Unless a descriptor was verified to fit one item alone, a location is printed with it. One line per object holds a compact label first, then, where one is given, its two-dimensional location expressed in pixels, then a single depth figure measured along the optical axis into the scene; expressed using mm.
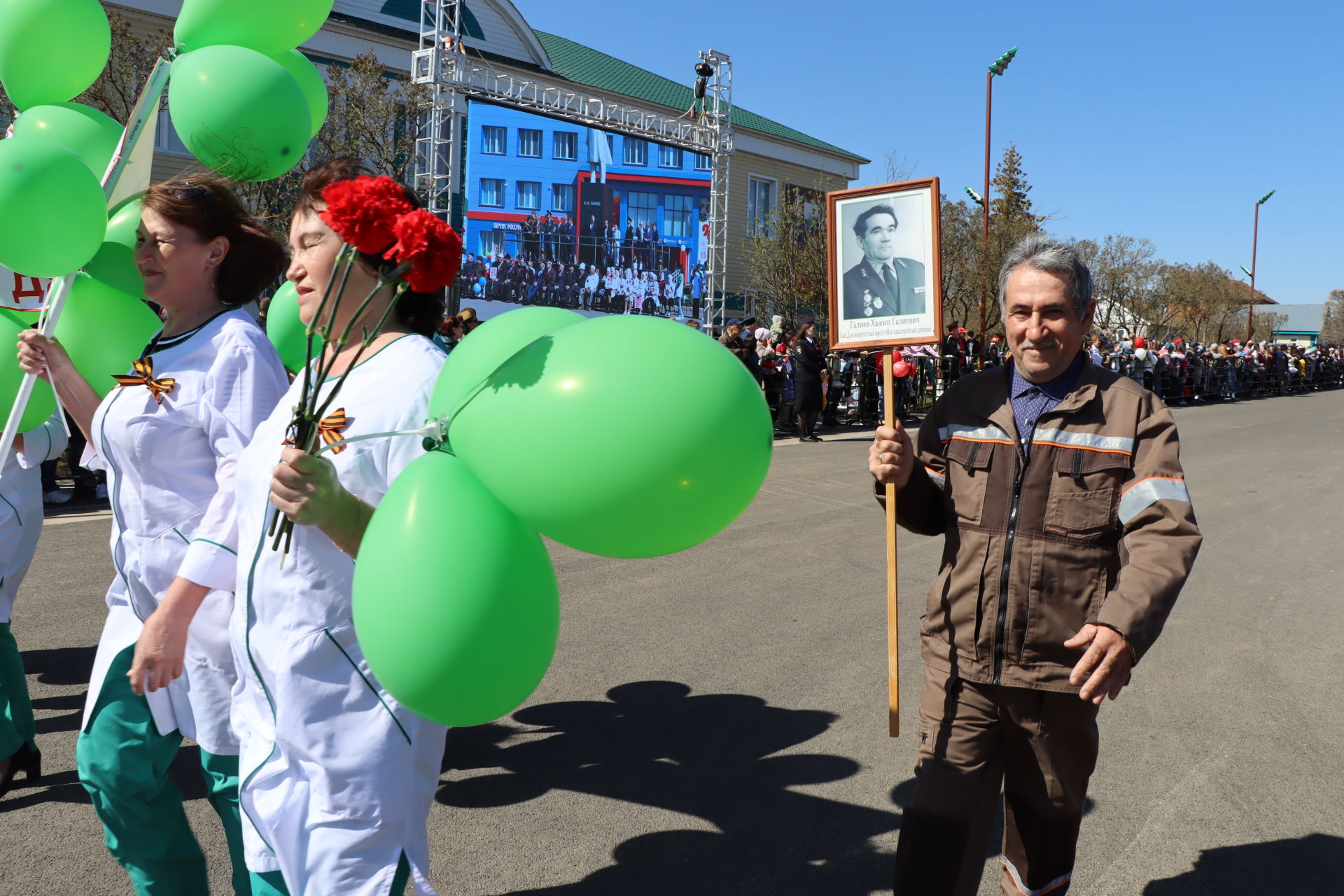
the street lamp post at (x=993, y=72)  24844
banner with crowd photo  21359
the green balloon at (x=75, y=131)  3039
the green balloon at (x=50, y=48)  3041
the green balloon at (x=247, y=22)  2994
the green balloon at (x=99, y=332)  2848
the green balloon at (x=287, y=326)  2949
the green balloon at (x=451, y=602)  1583
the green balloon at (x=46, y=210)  2646
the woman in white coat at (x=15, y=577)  3637
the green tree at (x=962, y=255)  26484
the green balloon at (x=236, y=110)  2814
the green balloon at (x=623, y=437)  1525
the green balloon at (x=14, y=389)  3027
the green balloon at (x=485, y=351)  1740
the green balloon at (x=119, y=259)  2910
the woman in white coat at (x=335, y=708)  1938
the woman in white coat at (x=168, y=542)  2463
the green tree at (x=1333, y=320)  83875
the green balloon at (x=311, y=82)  3271
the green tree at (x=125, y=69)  13828
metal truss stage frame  16688
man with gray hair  2330
